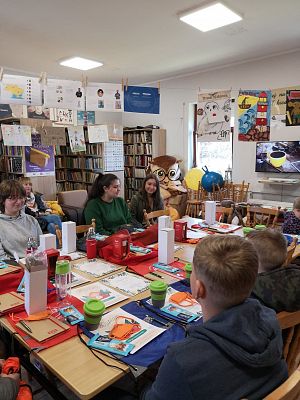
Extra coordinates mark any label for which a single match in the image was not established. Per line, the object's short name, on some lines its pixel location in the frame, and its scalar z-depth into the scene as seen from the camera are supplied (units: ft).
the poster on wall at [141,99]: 13.91
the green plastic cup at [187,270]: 5.68
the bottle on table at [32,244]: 6.24
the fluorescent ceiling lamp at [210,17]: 11.01
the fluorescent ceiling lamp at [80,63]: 16.89
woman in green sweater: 9.24
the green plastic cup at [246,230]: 8.43
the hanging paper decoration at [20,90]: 11.83
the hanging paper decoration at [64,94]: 12.53
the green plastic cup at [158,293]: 4.63
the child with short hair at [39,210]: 13.83
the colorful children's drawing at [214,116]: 12.03
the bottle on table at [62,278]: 4.94
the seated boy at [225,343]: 2.60
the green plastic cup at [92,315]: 4.04
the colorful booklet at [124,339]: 3.72
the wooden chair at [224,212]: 11.07
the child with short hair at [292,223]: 9.39
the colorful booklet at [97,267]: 5.96
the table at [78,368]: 3.15
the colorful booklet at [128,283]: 5.25
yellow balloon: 19.66
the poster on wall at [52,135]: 16.56
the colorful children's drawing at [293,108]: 15.42
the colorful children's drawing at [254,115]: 13.37
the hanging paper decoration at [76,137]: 17.78
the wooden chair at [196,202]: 18.89
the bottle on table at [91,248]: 6.72
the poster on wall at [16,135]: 15.19
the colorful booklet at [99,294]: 4.86
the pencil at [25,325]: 4.10
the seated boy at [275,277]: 4.30
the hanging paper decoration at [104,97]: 13.28
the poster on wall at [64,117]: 22.14
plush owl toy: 19.92
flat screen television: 16.15
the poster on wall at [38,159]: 17.17
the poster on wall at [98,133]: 16.58
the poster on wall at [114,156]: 20.67
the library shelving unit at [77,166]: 21.16
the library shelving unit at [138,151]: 22.09
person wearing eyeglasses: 7.10
